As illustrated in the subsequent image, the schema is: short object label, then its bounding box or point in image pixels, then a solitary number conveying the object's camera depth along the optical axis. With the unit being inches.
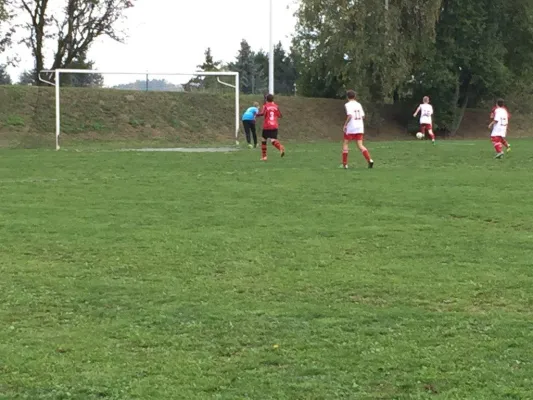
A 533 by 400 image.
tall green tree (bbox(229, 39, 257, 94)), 3174.7
